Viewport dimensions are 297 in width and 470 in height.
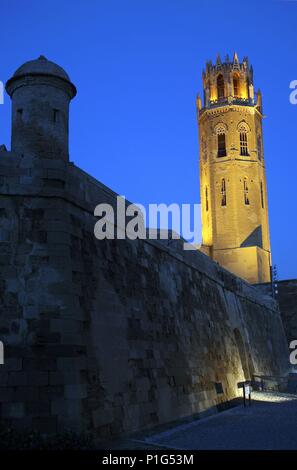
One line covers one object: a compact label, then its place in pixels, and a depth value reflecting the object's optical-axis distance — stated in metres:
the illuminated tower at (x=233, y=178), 48.50
